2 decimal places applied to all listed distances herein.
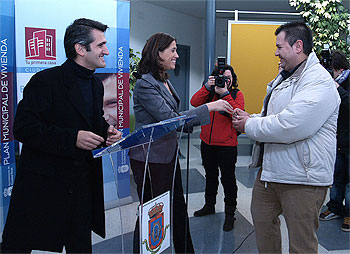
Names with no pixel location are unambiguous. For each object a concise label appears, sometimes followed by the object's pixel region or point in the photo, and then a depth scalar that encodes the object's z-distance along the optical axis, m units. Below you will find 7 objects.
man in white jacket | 1.60
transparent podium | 1.14
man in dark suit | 1.44
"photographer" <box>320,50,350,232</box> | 2.82
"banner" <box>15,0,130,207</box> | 2.59
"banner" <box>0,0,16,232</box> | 2.46
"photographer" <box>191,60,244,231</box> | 2.79
